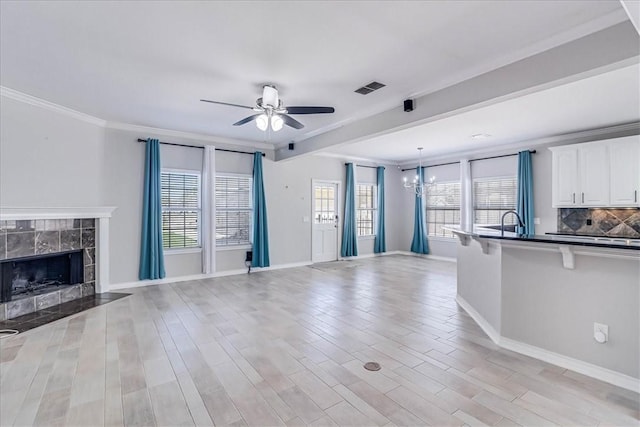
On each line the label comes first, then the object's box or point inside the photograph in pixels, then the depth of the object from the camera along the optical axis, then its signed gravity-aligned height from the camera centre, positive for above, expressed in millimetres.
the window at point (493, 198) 7250 +411
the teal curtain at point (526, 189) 6555 +555
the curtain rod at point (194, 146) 5746 +1433
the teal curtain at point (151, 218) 5594 -5
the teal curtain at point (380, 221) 9133 -159
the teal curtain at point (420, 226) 8906 -296
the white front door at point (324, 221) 8008 -122
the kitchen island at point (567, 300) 2428 -770
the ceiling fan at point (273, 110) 3600 +1272
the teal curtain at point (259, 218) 6801 -23
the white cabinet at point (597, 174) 5070 +724
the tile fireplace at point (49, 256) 4090 -576
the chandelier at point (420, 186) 8842 +871
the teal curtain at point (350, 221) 8430 -127
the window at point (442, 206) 8398 +265
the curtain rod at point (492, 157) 6612 +1394
